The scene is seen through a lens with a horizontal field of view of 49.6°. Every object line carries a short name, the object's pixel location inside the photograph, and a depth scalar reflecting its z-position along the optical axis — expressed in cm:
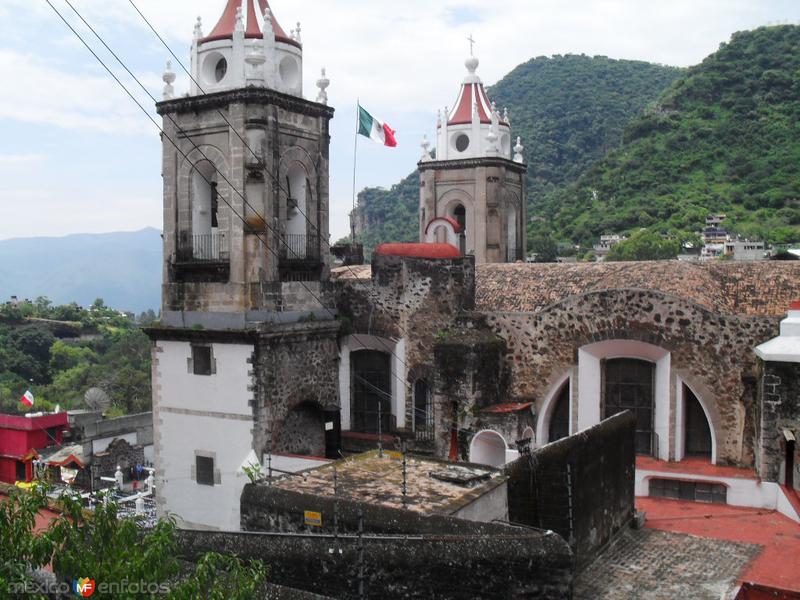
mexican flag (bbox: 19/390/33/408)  3149
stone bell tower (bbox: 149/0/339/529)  1731
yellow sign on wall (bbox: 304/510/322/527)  1180
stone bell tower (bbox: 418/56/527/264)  2730
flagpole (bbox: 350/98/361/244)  2448
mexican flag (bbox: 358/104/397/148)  2141
